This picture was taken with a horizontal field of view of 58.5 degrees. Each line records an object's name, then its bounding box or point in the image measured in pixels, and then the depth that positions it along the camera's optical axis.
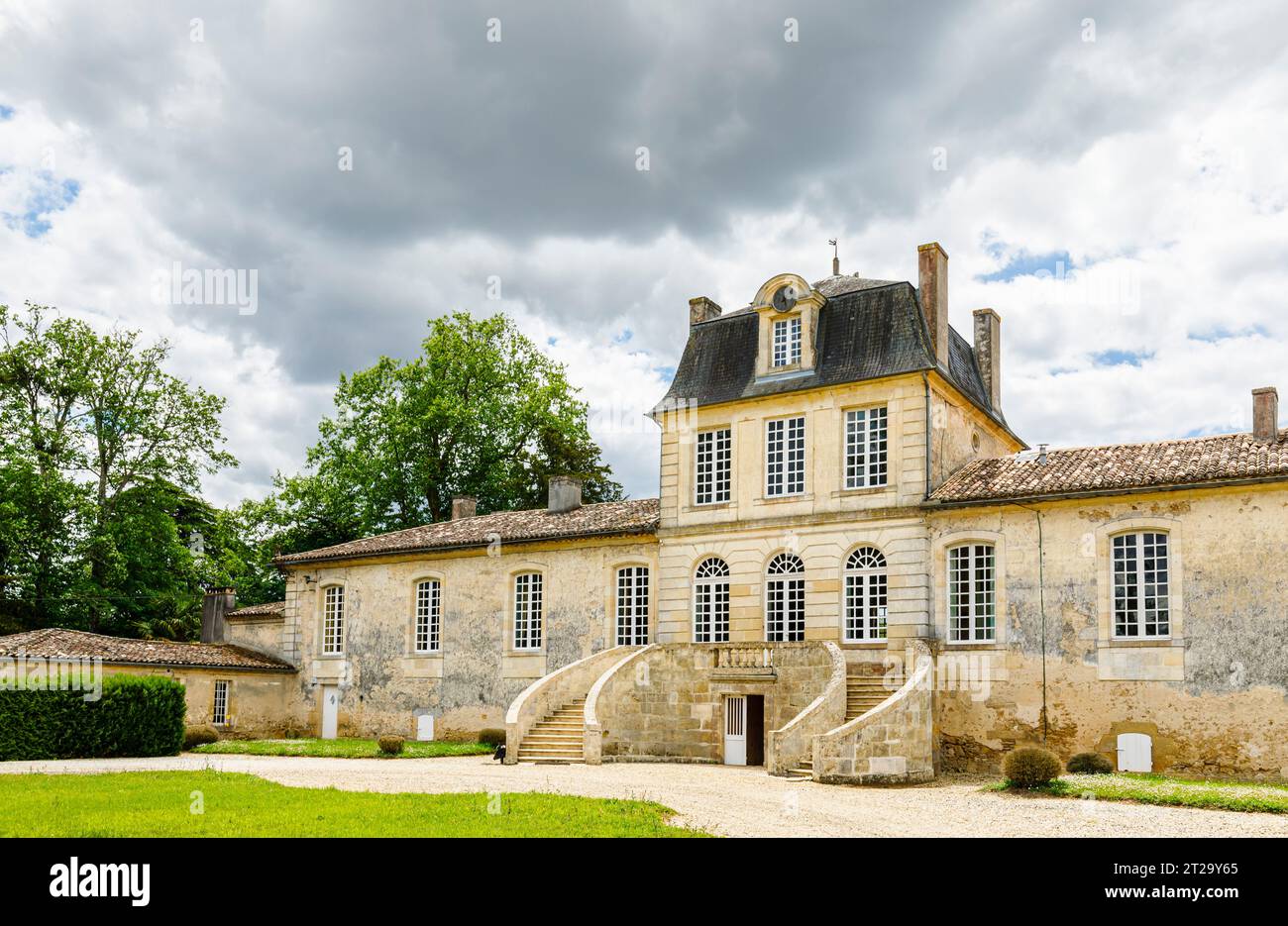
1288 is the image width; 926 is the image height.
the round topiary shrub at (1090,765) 19.39
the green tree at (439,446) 42.00
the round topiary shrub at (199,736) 26.55
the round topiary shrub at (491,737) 26.42
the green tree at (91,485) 35.28
